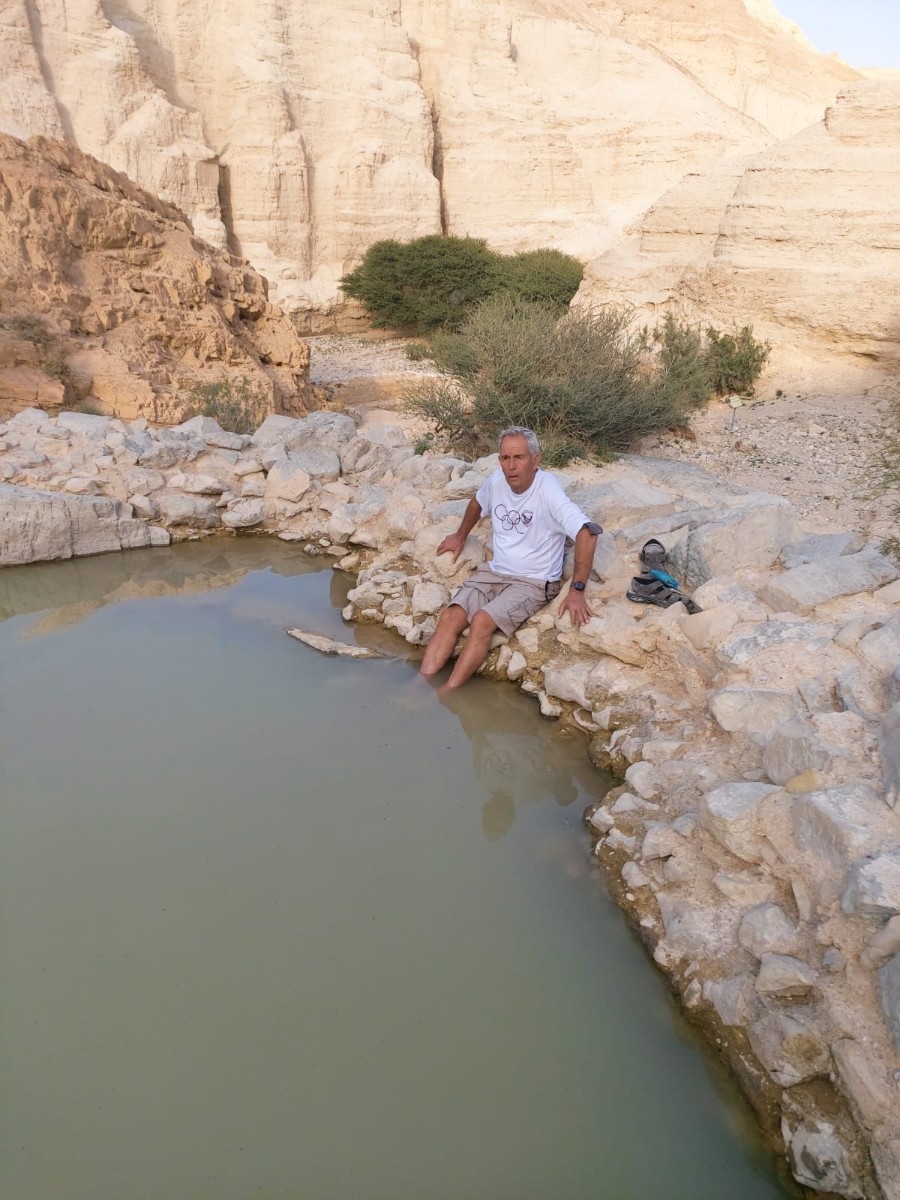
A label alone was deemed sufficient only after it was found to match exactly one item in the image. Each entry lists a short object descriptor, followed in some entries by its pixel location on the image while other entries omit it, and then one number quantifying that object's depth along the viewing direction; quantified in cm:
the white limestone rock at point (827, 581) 349
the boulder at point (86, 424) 649
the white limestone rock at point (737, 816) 255
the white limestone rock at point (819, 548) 379
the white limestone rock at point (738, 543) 401
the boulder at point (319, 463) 637
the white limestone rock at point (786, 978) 212
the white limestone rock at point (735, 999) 220
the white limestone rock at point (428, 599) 458
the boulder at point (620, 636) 380
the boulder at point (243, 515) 602
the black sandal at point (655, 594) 388
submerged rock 425
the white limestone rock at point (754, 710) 300
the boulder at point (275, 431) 688
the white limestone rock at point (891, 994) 188
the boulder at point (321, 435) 686
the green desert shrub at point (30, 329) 717
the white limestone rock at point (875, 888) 202
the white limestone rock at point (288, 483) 624
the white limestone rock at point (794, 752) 262
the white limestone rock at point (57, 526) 528
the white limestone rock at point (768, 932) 225
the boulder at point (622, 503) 484
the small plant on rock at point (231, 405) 761
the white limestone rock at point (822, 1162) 182
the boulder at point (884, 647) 297
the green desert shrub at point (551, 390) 662
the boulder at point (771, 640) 328
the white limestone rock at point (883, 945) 198
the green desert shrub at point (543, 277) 1722
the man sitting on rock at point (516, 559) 374
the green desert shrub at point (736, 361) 906
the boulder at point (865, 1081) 183
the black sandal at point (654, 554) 421
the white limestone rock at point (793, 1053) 201
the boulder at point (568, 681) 378
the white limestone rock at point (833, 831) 223
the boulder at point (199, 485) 615
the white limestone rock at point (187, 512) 593
